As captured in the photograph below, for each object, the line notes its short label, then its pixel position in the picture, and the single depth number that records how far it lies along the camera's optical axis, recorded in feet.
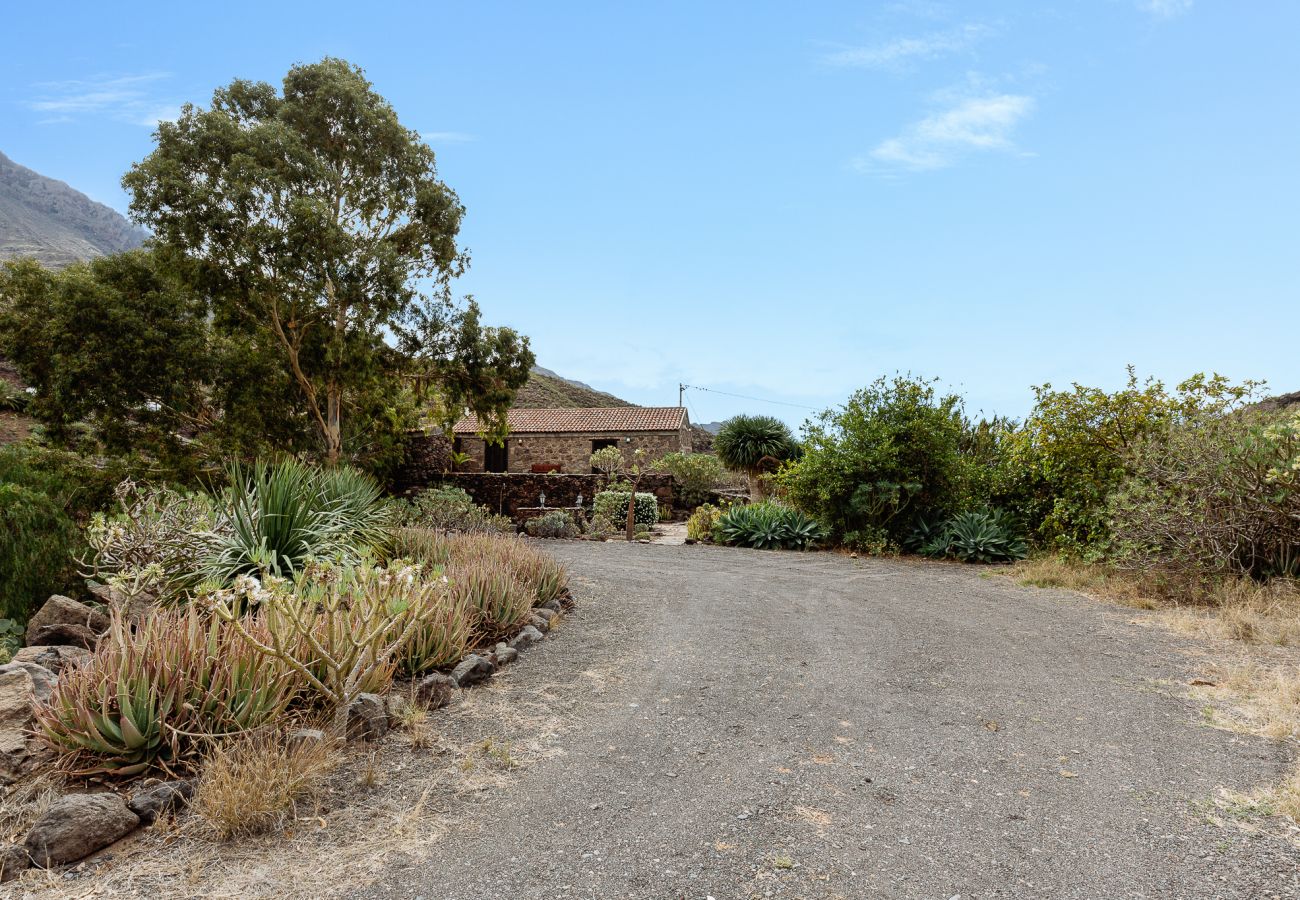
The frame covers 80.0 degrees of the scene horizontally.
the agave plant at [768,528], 48.37
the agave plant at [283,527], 21.76
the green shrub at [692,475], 75.20
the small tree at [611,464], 68.90
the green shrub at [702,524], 53.78
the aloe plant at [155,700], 11.78
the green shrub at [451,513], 44.88
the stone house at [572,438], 99.30
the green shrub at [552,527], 55.11
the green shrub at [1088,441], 36.06
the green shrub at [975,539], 41.96
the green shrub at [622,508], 59.41
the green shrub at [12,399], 56.90
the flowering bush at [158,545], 20.65
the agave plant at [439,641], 17.04
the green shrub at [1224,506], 26.66
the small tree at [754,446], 79.00
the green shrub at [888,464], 44.62
